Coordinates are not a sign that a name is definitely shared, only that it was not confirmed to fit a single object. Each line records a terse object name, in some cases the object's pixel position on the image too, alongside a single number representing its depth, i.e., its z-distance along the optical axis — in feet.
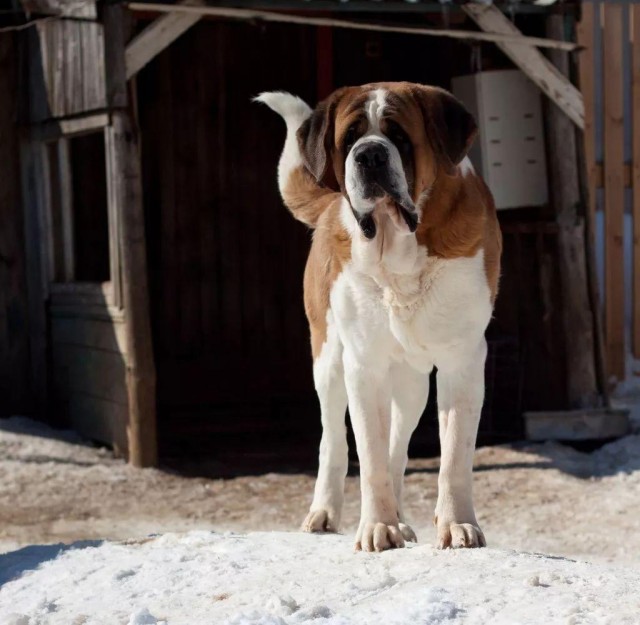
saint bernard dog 12.35
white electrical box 28.50
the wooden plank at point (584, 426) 27.86
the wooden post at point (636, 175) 33.53
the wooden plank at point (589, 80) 33.71
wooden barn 27.09
